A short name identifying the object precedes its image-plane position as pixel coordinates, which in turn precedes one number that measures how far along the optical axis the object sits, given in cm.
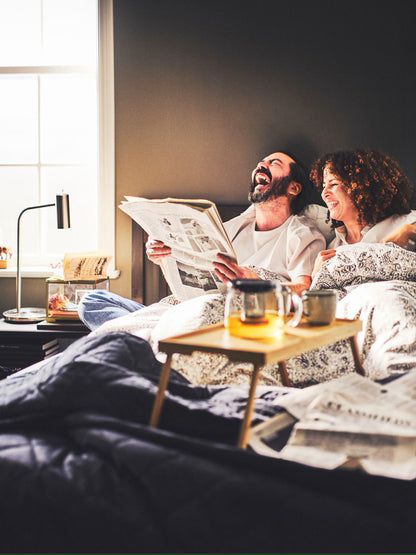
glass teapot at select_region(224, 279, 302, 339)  118
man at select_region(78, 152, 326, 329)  251
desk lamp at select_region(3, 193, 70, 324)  276
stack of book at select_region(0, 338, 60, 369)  260
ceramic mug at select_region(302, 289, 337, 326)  133
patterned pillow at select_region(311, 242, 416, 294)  201
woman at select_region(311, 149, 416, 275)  257
